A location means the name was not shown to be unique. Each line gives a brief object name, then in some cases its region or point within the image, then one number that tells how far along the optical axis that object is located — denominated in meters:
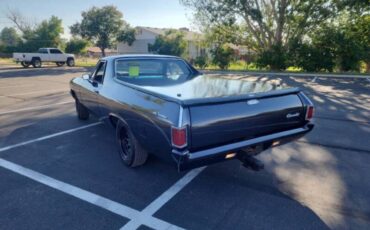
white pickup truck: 26.86
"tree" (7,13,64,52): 43.12
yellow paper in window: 4.81
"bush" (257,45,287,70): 21.17
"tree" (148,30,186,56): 35.44
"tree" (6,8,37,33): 64.12
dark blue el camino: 2.86
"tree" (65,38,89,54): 43.09
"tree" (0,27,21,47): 85.51
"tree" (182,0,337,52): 20.25
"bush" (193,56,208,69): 26.59
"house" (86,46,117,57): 78.09
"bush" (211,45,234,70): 25.25
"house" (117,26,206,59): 45.91
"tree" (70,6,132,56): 41.75
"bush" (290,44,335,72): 19.52
